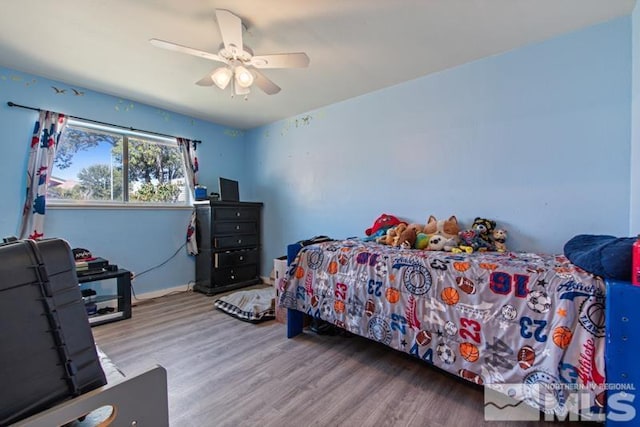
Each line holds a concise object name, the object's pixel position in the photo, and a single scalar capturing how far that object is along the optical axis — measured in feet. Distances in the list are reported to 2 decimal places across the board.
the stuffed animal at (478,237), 6.88
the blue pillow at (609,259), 3.64
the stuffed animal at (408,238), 7.29
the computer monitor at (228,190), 11.86
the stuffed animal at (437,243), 6.94
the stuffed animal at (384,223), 8.75
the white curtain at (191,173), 11.80
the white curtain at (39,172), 8.38
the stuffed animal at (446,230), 6.92
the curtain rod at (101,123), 8.22
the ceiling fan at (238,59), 5.57
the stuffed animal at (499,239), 6.94
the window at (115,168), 9.35
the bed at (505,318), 3.67
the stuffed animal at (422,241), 7.27
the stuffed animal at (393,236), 7.61
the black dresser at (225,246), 11.36
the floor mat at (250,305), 8.76
